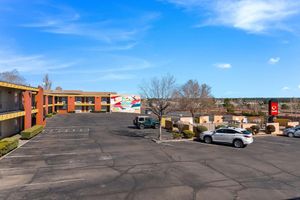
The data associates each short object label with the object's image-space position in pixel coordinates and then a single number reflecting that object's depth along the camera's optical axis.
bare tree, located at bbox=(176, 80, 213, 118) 48.89
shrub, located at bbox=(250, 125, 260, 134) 27.26
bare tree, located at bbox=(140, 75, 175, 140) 23.04
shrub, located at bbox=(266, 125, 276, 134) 28.16
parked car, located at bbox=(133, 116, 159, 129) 30.47
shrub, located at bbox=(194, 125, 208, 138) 23.13
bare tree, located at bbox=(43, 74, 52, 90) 80.78
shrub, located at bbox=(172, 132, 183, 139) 22.57
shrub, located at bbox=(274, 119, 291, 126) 36.40
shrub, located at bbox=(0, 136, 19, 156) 15.15
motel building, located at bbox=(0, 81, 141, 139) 23.07
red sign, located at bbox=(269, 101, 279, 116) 30.81
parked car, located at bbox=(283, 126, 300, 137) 26.29
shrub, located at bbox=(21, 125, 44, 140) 21.53
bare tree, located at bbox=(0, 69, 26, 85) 70.22
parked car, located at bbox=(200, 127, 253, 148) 18.63
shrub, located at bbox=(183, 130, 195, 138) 22.83
